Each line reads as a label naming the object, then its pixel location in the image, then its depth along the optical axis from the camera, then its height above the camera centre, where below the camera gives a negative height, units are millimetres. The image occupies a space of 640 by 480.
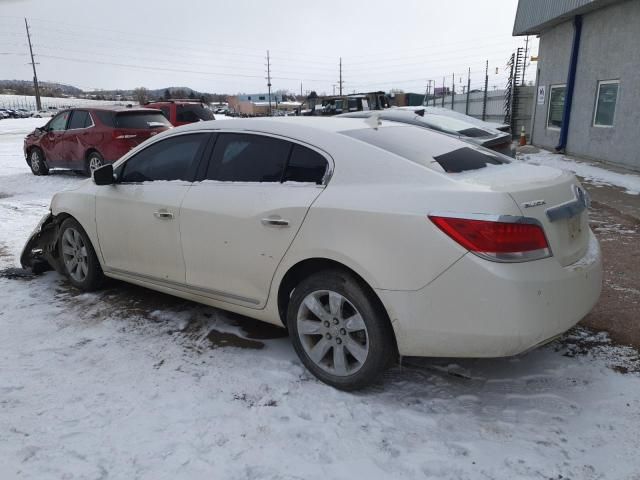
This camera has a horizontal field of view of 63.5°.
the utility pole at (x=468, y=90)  26178 +63
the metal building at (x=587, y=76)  11438 +335
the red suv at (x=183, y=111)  13938 -424
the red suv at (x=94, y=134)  10805 -777
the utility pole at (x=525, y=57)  22812 +1460
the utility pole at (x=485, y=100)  23453 -394
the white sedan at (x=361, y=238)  2568 -800
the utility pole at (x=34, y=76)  69488 +2898
